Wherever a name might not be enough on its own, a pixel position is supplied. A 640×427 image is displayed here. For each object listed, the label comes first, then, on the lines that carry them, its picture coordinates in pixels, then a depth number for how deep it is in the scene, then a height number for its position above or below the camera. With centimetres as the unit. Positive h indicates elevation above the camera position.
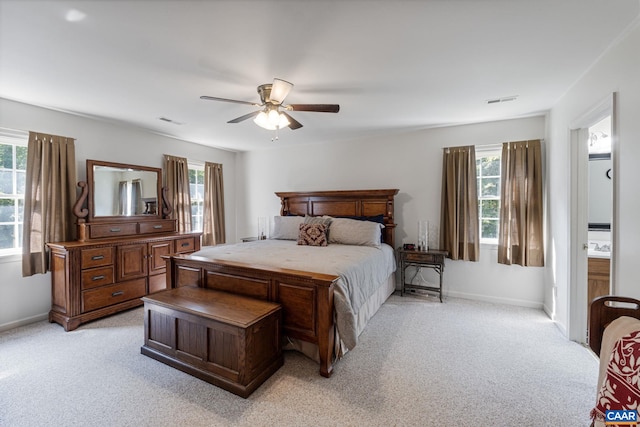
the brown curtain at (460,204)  383 +8
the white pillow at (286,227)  440 -27
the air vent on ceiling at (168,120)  361 +124
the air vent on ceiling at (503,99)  295 +122
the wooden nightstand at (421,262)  377 -73
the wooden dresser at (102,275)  302 -77
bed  223 -68
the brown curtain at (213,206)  516 +10
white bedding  225 -52
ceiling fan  234 +93
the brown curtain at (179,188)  449 +40
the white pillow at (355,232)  381 -31
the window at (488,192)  390 +25
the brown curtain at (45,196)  307 +19
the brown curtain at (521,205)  346 +5
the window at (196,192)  509 +36
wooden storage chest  199 -100
